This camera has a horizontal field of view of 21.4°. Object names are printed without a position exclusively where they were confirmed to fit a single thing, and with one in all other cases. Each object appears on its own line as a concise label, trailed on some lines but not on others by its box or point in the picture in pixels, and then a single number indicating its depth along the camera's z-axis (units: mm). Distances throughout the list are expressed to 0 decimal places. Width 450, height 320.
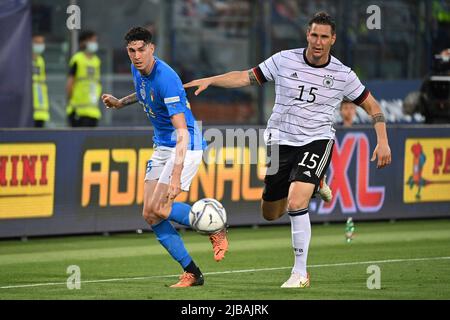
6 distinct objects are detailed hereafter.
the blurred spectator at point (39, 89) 20797
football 10297
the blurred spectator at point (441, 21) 23328
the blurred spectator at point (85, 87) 19703
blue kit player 9984
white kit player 10375
